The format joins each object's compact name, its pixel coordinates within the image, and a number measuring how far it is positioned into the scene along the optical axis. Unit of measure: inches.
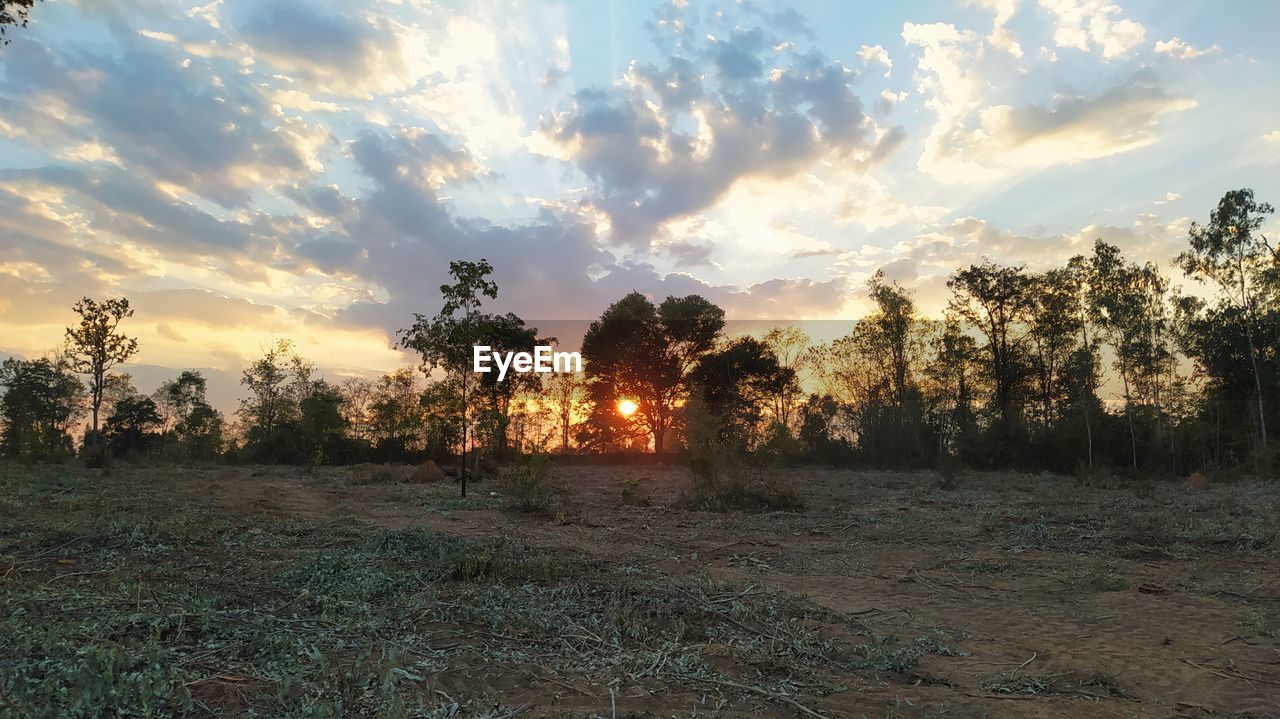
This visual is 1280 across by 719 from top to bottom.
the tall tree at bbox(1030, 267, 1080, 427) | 1284.4
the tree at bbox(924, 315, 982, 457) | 1441.9
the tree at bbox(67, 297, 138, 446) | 1010.7
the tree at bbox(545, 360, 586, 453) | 1764.3
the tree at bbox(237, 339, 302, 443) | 1413.6
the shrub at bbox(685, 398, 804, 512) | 567.2
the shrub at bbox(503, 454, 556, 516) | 514.9
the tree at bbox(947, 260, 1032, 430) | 1348.4
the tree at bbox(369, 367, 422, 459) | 1289.4
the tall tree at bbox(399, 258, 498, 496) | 650.8
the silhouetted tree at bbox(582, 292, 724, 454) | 1553.9
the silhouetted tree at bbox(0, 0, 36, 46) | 373.4
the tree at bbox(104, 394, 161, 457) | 1491.1
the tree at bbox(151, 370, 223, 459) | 1245.7
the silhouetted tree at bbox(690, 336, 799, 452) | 1549.0
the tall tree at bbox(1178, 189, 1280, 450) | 946.7
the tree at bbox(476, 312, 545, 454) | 669.9
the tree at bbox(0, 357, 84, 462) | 1346.0
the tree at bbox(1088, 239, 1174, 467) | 1142.3
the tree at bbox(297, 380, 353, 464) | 1093.8
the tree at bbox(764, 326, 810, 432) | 1608.0
